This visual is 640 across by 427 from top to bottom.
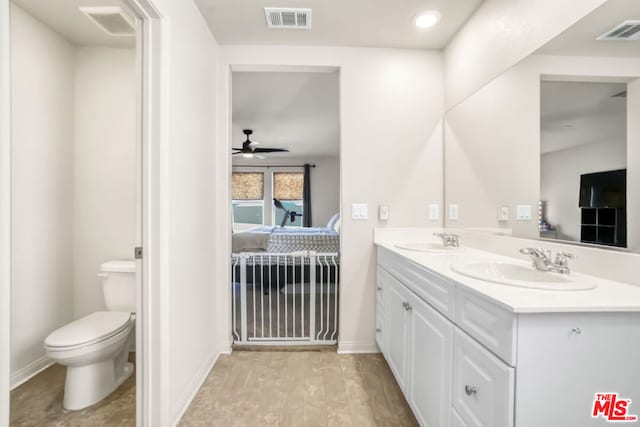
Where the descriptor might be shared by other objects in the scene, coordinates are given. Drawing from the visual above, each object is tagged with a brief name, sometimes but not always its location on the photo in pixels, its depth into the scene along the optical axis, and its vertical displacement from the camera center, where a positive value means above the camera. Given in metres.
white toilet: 1.55 -0.80
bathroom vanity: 0.80 -0.41
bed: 3.86 -0.43
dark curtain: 7.03 +0.25
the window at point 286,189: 7.14 +0.50
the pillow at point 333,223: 4.91 -0.23
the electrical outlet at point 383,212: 2.29 -0.02
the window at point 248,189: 7.13 +0.49
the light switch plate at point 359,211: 2.29 -0.01
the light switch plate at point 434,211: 2.34 -0.01
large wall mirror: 1.05 +0.32
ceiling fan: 4.62 +0.99
